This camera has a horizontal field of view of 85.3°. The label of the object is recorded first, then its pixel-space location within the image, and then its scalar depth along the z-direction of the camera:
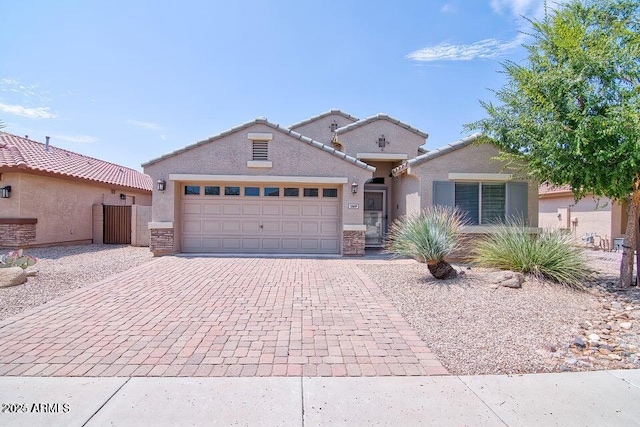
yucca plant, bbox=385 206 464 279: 8.27
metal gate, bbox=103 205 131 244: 17.17
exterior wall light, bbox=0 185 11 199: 13.19
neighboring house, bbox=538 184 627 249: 16.12
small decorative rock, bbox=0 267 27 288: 7.75
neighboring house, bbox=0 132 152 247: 13.30
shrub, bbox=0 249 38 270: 8.59
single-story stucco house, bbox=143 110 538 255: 12.13
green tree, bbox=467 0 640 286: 7.22
